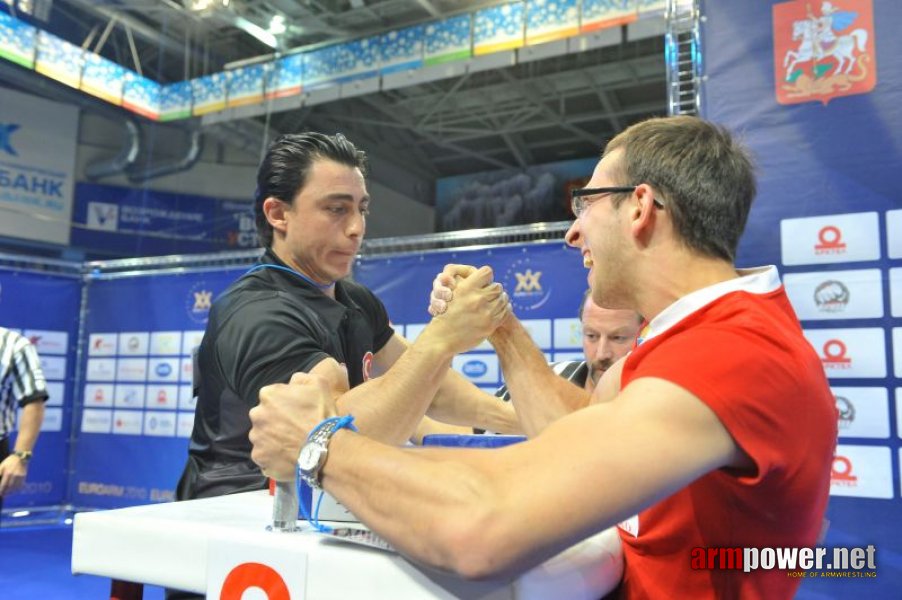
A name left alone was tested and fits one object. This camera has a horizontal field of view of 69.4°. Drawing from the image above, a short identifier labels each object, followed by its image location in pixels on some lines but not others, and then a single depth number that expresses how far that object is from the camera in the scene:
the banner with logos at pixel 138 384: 5.68
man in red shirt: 0.73
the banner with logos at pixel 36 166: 9.03
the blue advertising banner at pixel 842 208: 2.77
